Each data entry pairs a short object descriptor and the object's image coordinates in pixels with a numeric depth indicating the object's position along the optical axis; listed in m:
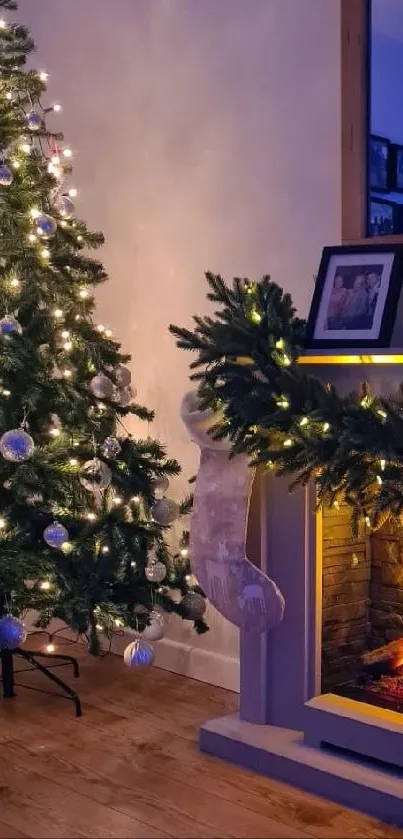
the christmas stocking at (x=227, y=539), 2.46
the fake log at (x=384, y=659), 2.53
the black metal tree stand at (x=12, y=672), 2.98
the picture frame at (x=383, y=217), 2.65
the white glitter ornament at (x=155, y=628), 2.92
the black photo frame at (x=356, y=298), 2.37
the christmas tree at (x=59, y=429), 2.78
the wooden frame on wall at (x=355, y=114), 2.66
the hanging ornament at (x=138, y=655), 2.78
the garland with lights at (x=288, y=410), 2.11
